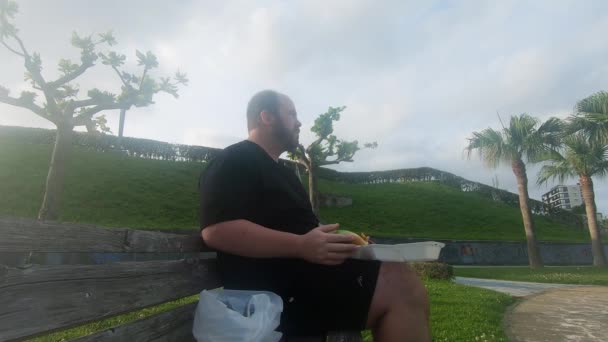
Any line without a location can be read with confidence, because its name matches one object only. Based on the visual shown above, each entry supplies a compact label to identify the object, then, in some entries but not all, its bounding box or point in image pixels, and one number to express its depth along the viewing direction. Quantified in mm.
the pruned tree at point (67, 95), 9430
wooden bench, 1043
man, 1673
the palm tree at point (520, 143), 18078
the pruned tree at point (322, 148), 13961
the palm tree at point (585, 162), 18000
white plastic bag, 1523
